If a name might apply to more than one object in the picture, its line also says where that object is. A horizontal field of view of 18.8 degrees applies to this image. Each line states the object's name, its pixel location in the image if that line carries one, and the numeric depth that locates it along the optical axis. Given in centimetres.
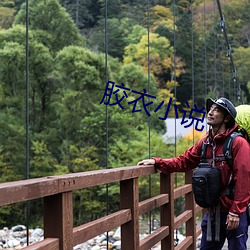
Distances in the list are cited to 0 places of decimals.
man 564
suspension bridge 405
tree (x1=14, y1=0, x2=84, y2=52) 4514
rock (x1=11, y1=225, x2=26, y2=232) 3966
